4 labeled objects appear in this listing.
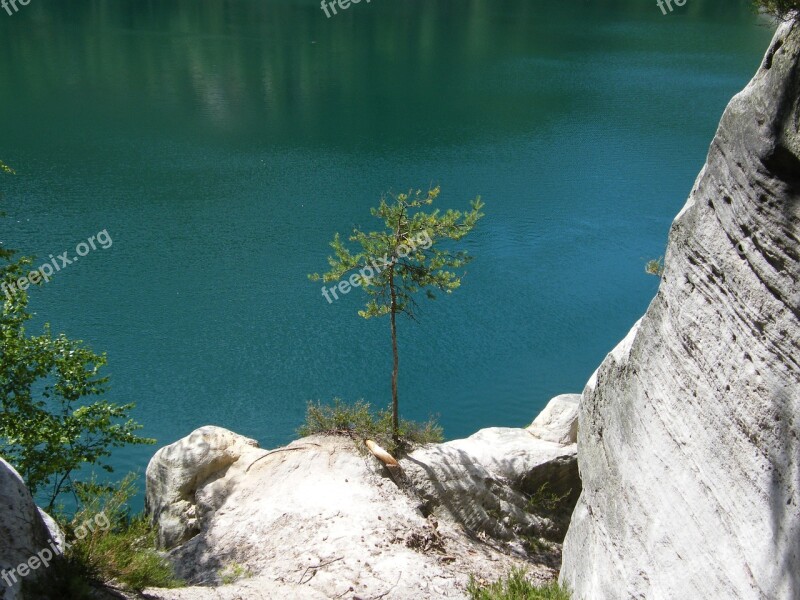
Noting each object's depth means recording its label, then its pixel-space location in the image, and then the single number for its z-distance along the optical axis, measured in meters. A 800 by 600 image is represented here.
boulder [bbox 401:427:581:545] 10.10
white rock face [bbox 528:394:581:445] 11.52
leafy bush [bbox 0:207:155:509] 8.85
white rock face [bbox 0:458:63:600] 5.55
